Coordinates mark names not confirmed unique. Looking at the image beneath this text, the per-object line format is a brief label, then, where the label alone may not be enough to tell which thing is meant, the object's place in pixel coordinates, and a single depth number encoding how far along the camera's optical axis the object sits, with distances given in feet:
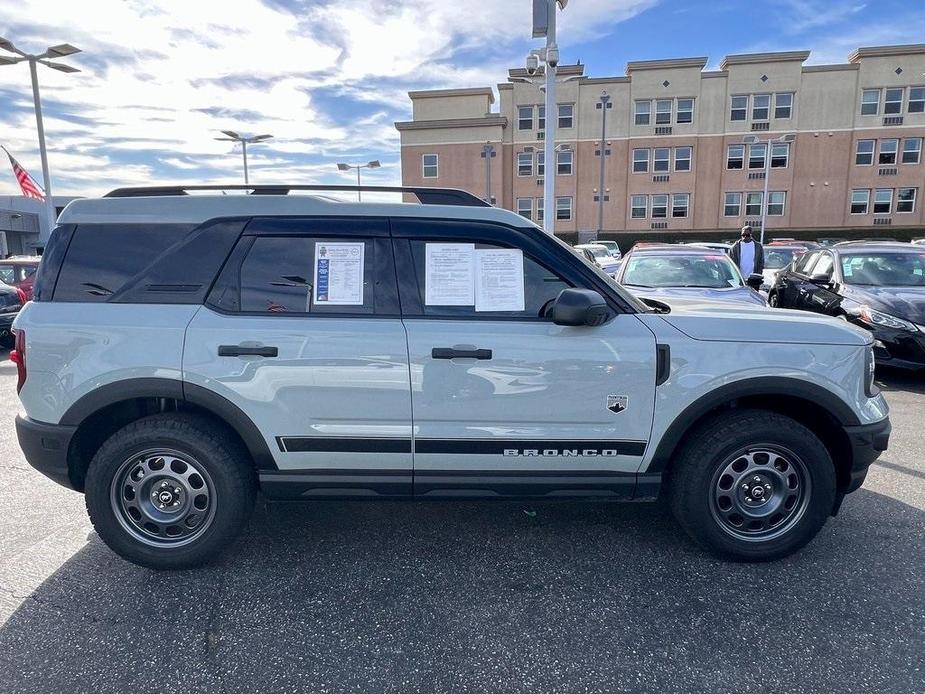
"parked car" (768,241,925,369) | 22.48
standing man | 35.37
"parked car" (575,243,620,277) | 68.87
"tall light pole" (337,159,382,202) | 111.52
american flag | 65.82
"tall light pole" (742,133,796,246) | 108.27
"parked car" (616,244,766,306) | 24.21
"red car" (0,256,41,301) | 39.51
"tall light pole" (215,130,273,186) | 92.55
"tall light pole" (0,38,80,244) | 56.39
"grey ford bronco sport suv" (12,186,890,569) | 9.84
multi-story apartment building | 123.34
